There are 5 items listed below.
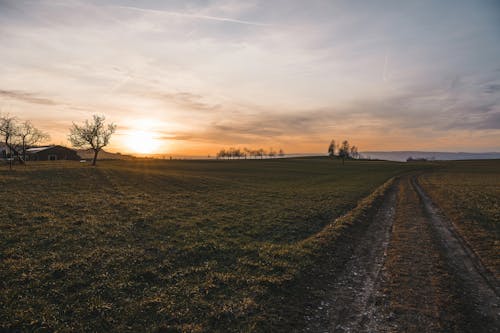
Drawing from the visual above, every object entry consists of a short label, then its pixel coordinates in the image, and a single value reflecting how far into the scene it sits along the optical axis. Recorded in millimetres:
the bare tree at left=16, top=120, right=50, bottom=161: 76938
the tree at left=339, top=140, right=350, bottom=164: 176850
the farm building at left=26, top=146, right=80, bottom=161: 111625
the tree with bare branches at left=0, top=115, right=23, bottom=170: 72250
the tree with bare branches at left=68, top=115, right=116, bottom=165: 80775
